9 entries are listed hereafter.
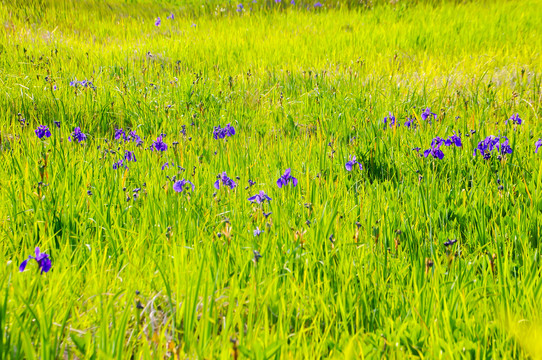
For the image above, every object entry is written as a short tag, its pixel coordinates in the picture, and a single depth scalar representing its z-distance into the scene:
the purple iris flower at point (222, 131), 6.90
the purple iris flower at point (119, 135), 6.95
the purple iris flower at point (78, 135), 6.46
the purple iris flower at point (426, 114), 7.18
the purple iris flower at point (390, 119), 7.04
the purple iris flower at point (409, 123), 7.12
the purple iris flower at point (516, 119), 6.64
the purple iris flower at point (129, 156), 6.01
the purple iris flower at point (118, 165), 5.60
